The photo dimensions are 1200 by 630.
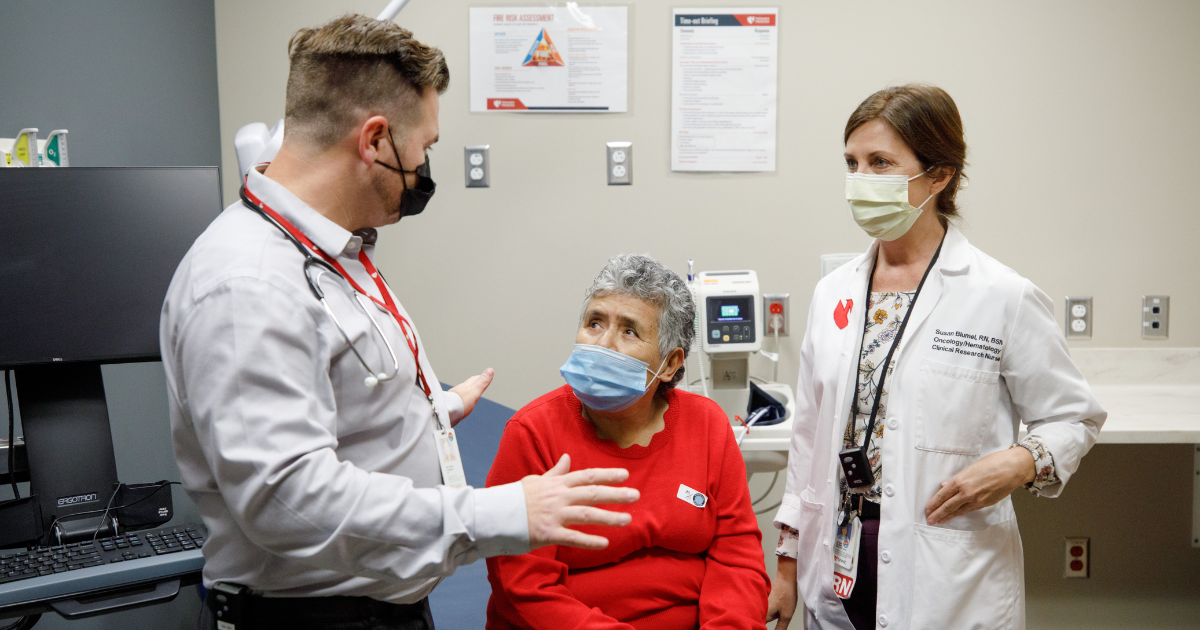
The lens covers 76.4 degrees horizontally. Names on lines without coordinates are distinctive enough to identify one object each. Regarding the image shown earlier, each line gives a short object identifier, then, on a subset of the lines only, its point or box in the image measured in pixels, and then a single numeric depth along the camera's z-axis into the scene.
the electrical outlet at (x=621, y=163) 2.76
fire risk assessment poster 2.72
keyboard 1.32
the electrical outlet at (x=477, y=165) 2.77
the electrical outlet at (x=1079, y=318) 2.74
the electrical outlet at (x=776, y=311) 2.79
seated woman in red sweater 1.37
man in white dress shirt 0.86
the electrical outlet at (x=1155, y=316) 2.73
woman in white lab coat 1.44
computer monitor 1.52
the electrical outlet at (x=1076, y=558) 2.79
